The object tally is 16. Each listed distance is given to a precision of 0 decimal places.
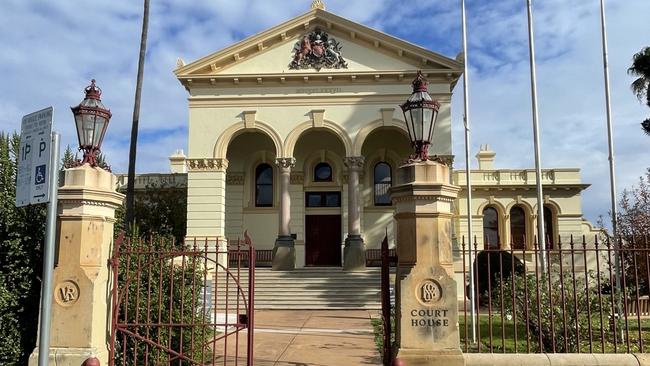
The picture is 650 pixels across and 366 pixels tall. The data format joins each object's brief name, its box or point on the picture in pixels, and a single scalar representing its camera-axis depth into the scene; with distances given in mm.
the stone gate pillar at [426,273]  7246
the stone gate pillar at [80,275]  7270
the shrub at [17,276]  7480
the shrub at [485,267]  20688
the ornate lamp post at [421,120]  7691
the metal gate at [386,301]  7613
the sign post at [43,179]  4797
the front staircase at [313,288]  20641
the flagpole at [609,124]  14197
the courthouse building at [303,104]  25203
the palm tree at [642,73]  18172
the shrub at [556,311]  9273
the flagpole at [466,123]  14875
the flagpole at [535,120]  15328
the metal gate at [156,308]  7520
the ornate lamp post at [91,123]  7566
